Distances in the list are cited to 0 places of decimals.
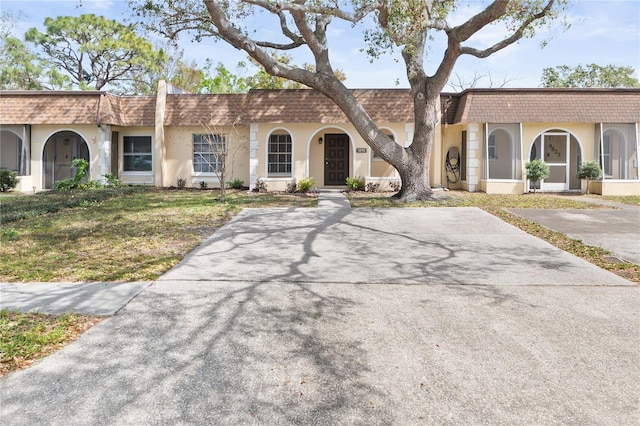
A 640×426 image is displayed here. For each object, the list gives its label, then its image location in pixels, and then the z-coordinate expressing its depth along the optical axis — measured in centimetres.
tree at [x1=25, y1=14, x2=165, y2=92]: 3247
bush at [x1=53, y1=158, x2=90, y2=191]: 1808
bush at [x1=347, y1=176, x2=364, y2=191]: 1853
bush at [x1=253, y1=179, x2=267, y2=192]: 1864
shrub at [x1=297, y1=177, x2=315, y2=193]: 1830
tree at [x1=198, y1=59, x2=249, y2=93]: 3659
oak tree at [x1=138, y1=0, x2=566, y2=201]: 1224
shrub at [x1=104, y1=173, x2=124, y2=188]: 1888
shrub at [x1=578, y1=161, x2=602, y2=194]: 1745
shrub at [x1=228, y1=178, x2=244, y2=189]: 1969
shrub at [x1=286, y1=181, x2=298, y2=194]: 1859
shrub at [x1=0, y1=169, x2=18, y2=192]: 1866
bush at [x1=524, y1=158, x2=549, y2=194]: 1727
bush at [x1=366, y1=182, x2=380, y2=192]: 1837
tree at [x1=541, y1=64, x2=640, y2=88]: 3681
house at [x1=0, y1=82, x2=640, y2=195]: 1802
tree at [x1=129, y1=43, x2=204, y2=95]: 3531
